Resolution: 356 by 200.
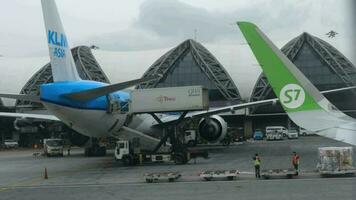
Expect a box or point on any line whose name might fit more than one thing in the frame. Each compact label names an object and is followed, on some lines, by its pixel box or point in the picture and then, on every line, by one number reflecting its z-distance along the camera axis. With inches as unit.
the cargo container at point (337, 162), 978.1
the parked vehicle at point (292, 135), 3174.2
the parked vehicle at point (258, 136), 3326.8
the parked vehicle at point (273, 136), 3058.6
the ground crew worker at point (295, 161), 1021.2
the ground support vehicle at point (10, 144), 3283.0
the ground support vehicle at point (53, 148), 2078.0
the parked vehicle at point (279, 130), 3125.5
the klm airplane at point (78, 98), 1240.2
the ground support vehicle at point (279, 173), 980.6
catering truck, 1369.3
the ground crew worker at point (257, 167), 1009.5
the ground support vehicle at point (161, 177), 1005.8
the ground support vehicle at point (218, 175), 991.6
